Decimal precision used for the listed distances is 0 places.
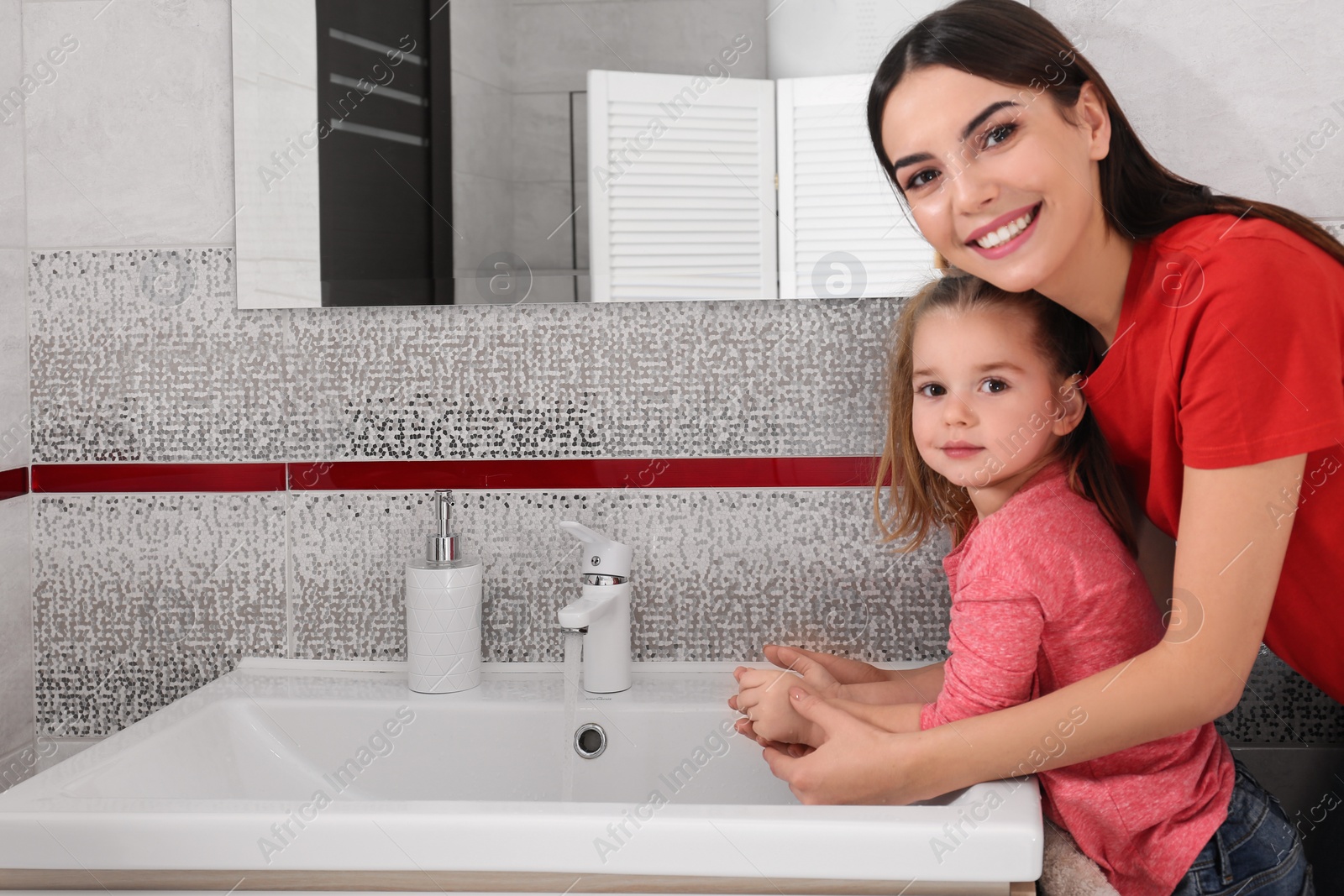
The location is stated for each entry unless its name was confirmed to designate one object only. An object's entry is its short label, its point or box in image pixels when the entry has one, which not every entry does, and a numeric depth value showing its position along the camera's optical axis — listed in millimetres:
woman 729
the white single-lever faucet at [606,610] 1023
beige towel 757
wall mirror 1069
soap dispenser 1068
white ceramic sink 701
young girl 789
